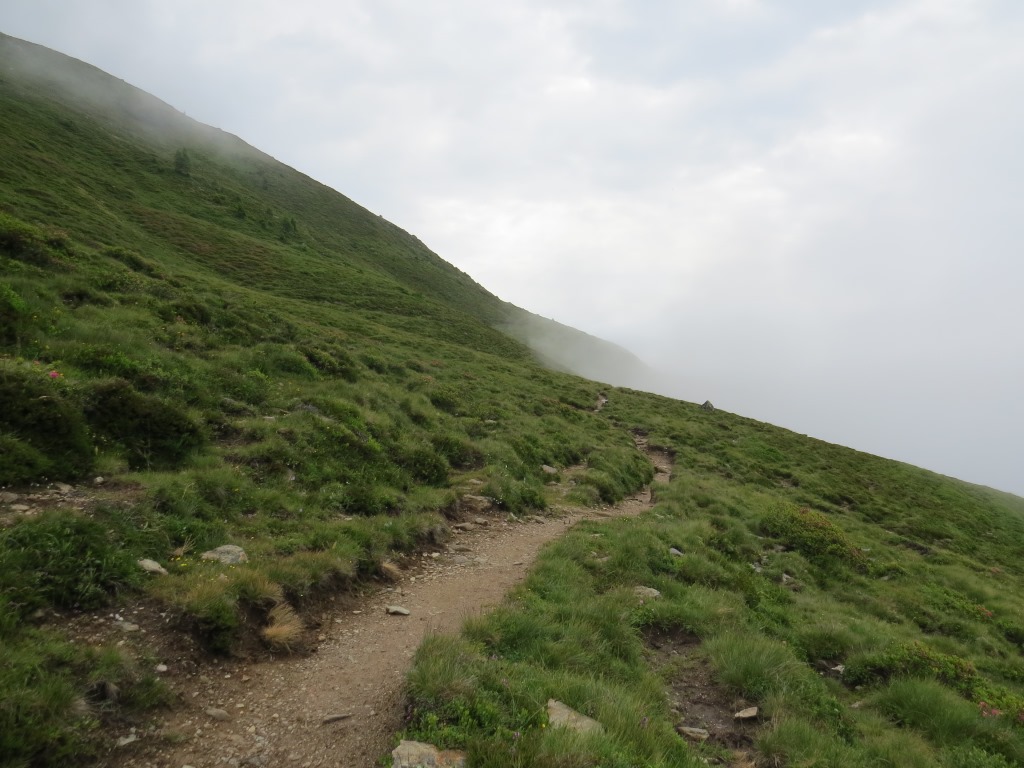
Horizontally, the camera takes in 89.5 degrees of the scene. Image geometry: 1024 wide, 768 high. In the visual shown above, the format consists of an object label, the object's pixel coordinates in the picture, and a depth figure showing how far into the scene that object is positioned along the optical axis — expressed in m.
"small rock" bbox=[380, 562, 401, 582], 9.37
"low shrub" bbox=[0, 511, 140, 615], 5.48
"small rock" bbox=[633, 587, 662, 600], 9.89
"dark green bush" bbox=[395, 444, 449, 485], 14.20
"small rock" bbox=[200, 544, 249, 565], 7.48
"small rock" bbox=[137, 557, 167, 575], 6.66
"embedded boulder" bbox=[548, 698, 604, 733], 4.99
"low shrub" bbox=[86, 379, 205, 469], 9.41
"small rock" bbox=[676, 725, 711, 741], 6.15
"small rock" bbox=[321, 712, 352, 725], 5.27
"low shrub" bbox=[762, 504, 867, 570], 15.86
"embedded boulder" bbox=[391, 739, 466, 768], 4.42
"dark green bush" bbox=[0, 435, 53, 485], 7.27
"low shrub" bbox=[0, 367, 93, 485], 7.58
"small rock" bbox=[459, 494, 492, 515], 13.59
